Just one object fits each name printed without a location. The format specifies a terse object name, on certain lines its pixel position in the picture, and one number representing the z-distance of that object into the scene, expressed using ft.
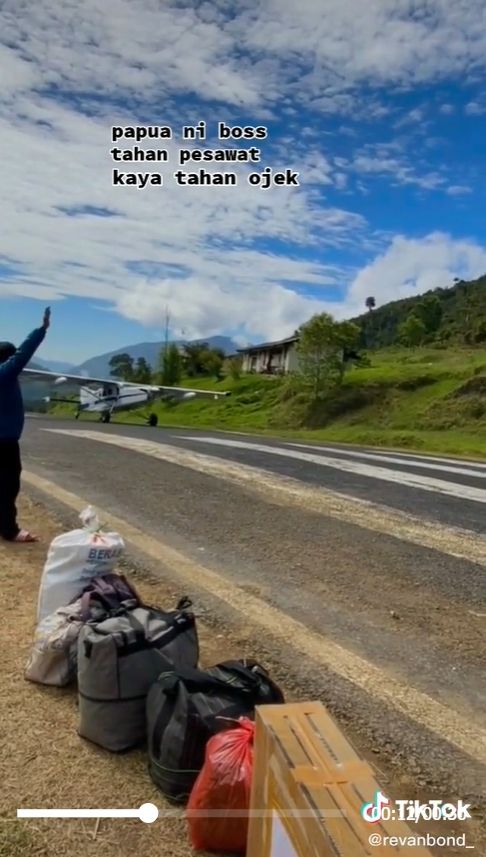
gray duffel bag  9.82
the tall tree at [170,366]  248.93
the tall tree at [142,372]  276.21
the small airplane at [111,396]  125.29
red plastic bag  7.82
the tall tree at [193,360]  271.28
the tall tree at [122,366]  307.78
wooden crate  5.56
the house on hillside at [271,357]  224.12
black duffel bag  8.72
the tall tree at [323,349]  141.08
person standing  18.47
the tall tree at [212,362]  255.70
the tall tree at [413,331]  221.66
